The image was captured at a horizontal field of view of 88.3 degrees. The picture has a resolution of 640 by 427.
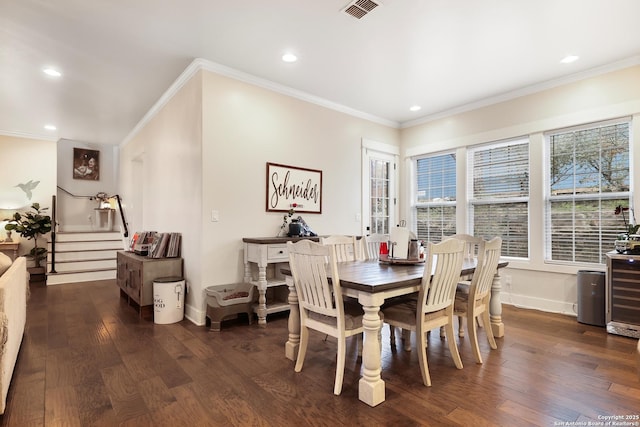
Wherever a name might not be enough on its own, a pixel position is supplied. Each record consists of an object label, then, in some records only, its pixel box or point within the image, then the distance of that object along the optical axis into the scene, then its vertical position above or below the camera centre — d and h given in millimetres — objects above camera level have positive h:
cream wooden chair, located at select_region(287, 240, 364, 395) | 2145 -580
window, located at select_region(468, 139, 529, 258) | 4352 +330
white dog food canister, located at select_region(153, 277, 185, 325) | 3537 -913
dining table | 2004 -515
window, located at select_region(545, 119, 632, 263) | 3672 +330
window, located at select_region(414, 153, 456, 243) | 5113 +330
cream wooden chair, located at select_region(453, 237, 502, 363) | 2613 -619
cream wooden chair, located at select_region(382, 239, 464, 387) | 2209 -606
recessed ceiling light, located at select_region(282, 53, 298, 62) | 3416 +1675
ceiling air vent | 2570 +1674
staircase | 5836 -771
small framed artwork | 7855 +1265
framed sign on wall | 4094 +371
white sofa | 1894 -705
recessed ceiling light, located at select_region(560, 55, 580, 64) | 3438 +1679
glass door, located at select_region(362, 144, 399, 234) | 5215 +511
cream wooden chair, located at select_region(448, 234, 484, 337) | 2924 -377
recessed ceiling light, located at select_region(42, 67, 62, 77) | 3684 +1644
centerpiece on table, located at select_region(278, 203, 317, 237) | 4062 -119
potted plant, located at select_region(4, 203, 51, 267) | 5941 -179
